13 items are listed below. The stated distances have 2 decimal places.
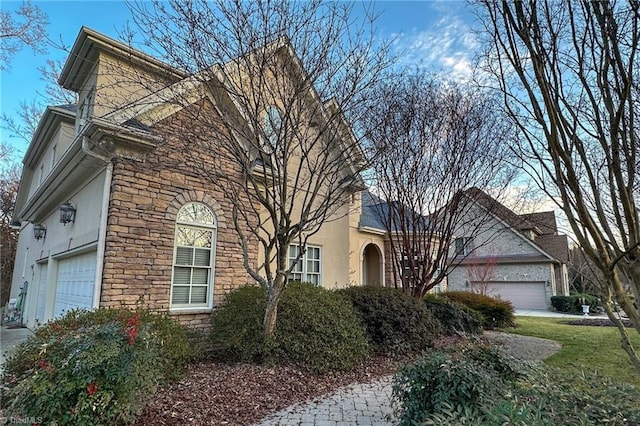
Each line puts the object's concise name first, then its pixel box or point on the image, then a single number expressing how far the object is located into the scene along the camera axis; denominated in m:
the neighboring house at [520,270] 26.28
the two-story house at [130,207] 7.46
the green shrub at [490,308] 14.80
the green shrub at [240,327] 7.24
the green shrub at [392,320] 9.20
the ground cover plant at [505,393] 2.79
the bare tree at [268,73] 6.77
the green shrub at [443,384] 3.70
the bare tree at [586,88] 2.27
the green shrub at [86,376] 3.96
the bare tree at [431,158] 10.24
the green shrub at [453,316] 12.02
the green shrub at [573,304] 24.03
